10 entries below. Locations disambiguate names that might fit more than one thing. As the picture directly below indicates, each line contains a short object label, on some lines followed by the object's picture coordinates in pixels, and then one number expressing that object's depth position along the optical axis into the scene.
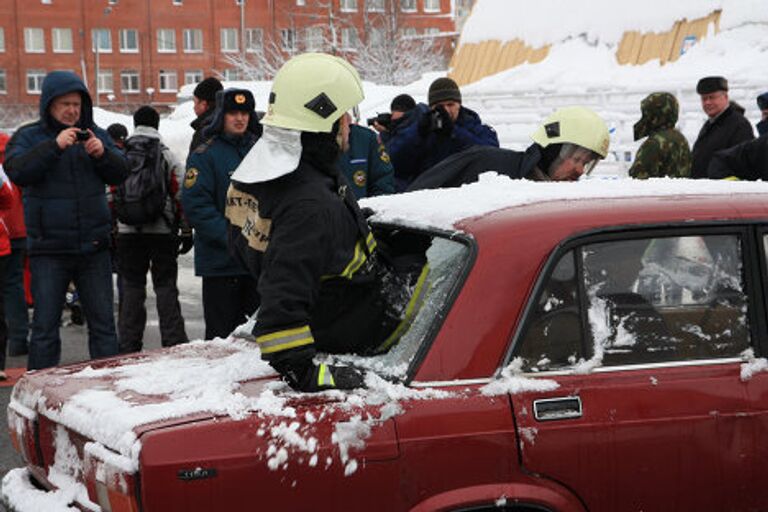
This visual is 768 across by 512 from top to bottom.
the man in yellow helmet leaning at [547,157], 5.45
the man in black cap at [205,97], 7.97
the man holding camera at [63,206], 6.74
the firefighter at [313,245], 3.47
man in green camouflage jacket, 8.03
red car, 3.21
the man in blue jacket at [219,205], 6.80
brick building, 66.81
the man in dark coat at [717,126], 9.07
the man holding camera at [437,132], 7.91
